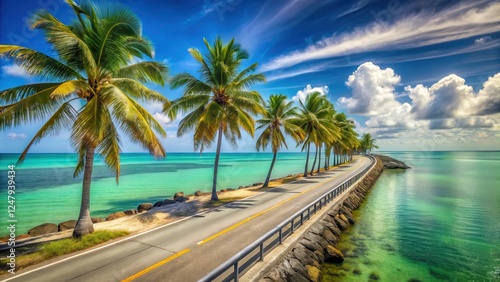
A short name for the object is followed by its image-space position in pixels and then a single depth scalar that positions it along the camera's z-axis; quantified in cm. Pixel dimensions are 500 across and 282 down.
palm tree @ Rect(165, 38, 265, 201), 1583
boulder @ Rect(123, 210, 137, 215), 1605
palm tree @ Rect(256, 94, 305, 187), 2455
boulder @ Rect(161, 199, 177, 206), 1749
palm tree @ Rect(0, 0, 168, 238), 801
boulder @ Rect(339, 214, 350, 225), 1416
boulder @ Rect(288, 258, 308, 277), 715
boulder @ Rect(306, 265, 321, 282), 748
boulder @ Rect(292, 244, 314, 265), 779
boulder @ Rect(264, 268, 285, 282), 619
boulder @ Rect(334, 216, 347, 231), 1316
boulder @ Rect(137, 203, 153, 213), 1680
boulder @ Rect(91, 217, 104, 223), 1375
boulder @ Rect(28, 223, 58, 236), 1138
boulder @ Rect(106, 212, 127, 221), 1430
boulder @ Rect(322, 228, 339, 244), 1062
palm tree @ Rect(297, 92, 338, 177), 3070
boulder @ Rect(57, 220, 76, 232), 1197
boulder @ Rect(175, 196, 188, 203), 1811
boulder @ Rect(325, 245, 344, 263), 924
